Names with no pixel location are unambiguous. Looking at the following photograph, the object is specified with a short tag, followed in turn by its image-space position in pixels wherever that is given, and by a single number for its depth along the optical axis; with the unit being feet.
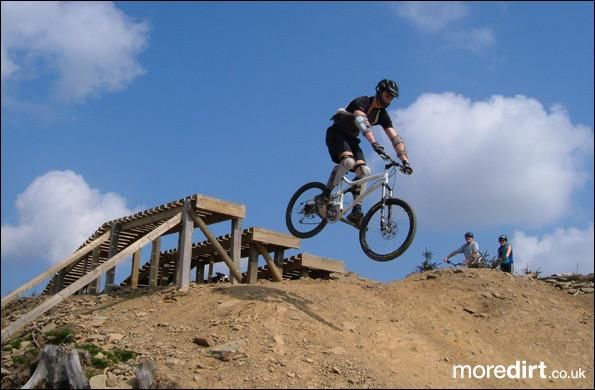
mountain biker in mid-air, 41.57
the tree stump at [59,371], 32.73
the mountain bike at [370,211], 39.45
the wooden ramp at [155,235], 42.65
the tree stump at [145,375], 32.27
